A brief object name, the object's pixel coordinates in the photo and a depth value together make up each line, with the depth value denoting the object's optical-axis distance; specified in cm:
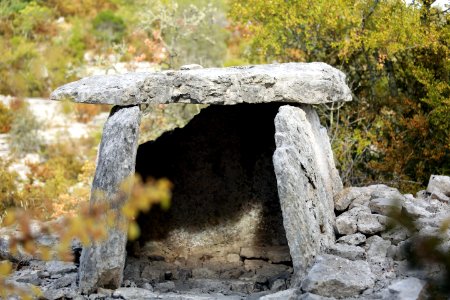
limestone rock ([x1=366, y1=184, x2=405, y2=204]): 601
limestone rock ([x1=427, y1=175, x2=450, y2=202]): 639
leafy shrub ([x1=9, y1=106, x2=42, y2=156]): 1448
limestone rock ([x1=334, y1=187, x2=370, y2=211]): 603
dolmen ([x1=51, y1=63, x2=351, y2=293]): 514
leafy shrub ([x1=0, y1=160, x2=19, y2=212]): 1097
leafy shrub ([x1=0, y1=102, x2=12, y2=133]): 1516
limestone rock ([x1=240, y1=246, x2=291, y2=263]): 670
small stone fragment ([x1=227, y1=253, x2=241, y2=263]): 683
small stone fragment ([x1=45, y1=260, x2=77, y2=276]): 575
